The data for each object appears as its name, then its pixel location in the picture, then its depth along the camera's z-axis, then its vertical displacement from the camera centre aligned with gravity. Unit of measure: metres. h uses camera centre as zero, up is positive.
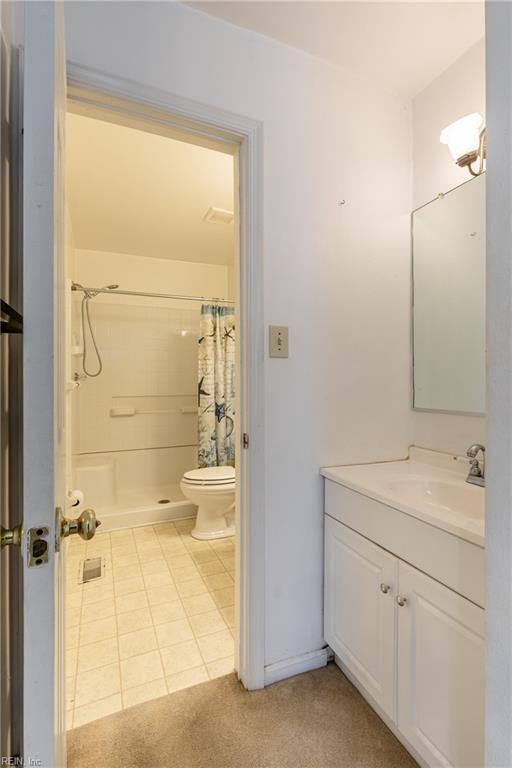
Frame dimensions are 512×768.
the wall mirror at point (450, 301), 1.38 +0.35
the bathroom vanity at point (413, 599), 0.88 -0.64
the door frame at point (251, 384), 1.30 +0.00
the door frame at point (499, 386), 0.57 +0.00
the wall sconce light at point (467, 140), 1.30 +0.91
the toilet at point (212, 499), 2.52 -0.83
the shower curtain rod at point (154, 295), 2.91 +0.79
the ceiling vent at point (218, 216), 2.52 +1.24
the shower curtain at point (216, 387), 2.97 -0.02
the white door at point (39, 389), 0.54 -0.01
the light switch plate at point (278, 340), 1.34 +0.17
